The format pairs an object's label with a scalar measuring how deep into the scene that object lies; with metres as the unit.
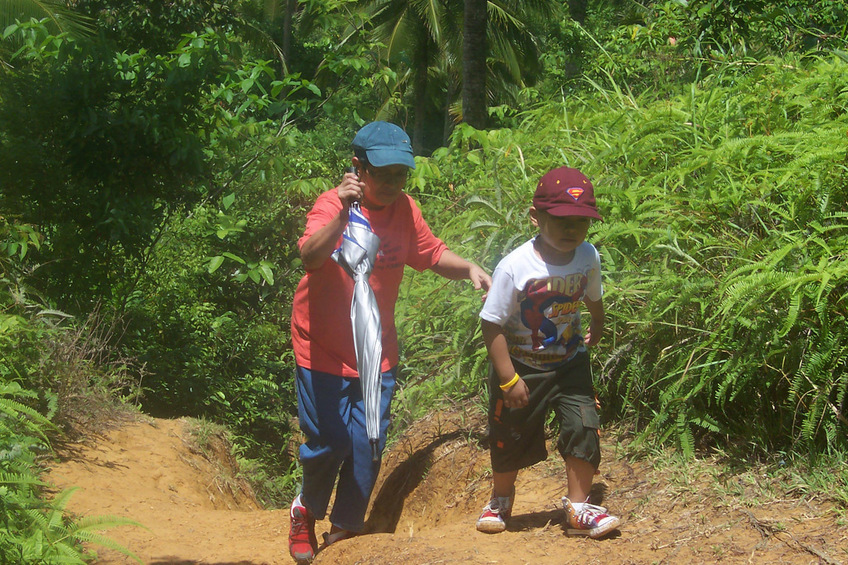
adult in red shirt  7.05
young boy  6.54
